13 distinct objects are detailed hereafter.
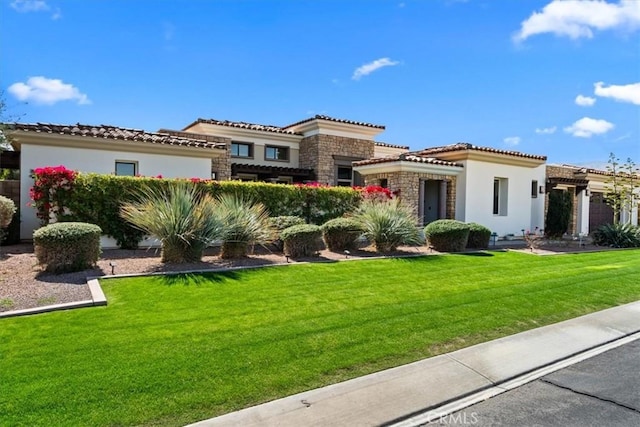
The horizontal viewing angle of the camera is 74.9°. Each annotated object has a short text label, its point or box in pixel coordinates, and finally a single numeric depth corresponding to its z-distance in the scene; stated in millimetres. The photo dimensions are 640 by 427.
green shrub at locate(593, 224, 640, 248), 21062
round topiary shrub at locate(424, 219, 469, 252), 14805
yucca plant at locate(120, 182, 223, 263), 10148
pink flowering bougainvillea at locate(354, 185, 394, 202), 16062
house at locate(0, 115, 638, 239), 14961
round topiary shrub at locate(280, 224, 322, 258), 11828
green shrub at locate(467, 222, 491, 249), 16438
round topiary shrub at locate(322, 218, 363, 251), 13297
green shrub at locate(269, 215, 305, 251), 12968
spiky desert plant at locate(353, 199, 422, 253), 13648
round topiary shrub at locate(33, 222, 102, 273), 8586
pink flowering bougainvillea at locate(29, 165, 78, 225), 11461
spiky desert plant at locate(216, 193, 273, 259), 11039
